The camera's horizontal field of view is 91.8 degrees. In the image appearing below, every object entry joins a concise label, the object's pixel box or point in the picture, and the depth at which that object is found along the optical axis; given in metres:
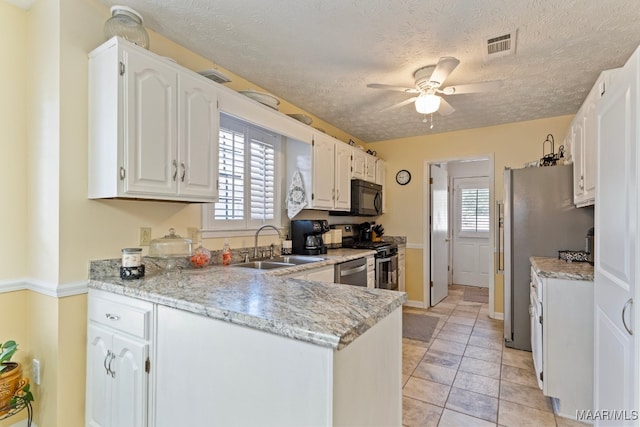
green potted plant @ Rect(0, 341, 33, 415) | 1.54
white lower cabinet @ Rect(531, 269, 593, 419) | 2.04
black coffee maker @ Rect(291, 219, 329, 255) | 3.11
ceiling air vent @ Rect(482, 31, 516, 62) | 2.05
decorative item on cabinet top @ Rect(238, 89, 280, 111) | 2.50
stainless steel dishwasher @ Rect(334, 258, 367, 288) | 2.94
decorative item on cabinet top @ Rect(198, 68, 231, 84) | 2.10
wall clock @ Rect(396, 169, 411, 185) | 4.66
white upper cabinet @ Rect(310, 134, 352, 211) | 3.22
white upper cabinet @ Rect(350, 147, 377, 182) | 3.97
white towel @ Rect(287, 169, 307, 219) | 3.15
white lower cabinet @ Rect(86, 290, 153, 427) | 1.43
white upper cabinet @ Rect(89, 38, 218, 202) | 1.61
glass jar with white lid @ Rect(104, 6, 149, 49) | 1.71
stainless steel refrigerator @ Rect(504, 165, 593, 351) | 2.82
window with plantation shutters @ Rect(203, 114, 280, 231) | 2.54
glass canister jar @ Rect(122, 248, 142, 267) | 1.67
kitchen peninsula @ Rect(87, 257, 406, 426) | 0.93
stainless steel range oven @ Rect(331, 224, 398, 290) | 3.80
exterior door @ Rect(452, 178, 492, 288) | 5.86
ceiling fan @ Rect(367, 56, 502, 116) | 2.16
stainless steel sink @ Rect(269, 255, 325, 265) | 2.80
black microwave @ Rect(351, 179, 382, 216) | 4.00
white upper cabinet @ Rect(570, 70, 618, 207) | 2.13
